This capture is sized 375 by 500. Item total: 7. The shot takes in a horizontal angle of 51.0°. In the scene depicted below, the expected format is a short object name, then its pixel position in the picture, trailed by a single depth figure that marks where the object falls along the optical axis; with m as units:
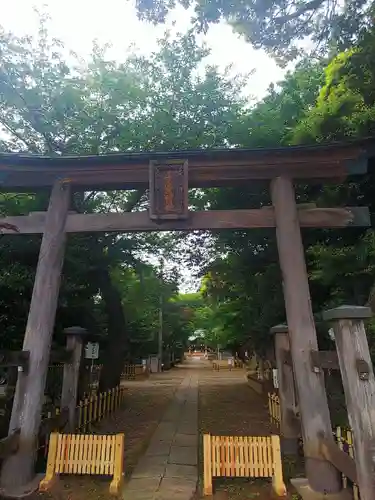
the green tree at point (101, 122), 11.95
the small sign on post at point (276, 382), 8.96
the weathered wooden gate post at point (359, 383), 4.28
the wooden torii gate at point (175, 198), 6.76
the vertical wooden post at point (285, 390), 8.37
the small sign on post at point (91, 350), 12.39
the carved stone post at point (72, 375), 8.01
